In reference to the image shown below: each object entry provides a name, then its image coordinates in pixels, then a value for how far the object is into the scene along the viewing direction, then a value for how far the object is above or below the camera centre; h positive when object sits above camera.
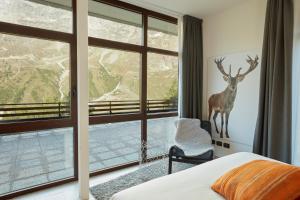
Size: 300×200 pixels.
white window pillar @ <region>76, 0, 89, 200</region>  2.06 -0.05
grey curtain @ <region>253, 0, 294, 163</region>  2.39 +0.17
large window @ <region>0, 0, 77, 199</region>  2.16 -0.03
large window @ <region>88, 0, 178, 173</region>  2.78 +0.16
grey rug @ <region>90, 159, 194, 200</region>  2.31 -1.16
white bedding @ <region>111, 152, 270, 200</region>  1.20 -0.63
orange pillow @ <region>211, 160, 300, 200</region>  1.04 -0.52
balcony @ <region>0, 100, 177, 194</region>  2.24 -0.73
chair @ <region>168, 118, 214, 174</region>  2.69 -0.79
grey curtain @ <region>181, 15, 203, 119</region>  3.39 +0.45
